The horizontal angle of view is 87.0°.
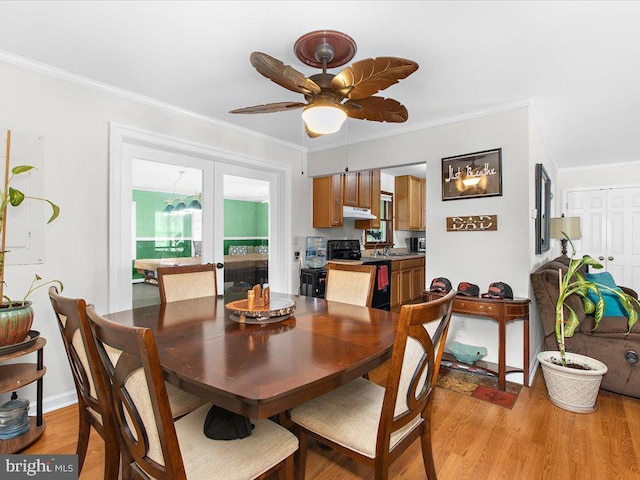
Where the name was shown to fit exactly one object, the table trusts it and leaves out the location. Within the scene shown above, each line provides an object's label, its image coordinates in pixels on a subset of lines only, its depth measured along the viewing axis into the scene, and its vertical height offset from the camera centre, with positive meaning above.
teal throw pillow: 2.82 -0.52
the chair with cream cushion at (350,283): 2.44 -0.32
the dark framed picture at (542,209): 3.07 +0.34
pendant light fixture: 3.16 +0.35
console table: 2.62 -0.57
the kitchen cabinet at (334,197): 4.35 +0.60
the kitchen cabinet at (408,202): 6.27 +0.74
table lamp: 4.69 +0.22
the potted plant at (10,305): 1.79 -0.37
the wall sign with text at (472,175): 2.90 +0.60
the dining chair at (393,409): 1.19 -0.72
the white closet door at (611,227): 5.22 +0.24
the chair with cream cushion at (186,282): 2.44 -0.31
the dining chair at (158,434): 0.95 -0.66
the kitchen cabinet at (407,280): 5.24 -0.64
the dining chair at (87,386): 1.25 -0.60
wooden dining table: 1.04 -0.44
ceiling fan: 1.60 +0.81
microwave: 7.02 -0.05
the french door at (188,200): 2.71 +0.37
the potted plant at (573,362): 2.32 -0.90
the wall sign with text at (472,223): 2.92 +0.17
